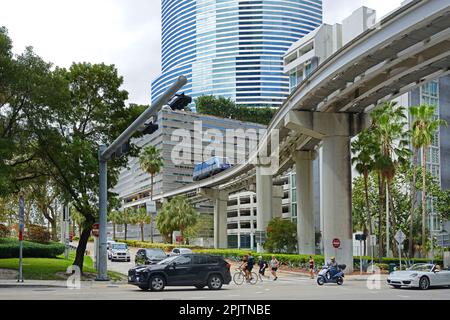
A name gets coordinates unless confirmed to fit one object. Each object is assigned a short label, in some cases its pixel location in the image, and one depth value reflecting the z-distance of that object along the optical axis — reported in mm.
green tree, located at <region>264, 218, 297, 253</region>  58781
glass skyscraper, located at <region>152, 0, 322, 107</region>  139625
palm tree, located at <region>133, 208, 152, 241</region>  111125
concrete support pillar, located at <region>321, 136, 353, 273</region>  42219
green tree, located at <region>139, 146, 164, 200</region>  105894
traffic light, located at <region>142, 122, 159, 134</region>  23392
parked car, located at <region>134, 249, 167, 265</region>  42172
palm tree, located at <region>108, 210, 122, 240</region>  118700
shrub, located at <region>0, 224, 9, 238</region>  55562
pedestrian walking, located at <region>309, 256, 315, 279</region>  38950
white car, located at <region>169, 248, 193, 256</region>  55612
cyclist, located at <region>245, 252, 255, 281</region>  32562
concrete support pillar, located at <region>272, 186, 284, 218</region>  99062
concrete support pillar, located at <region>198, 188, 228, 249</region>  96812
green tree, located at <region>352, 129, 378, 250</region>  50188
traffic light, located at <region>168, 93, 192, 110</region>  18875
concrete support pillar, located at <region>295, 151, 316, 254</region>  58062
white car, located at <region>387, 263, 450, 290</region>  27172
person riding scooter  31188
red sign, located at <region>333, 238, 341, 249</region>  40969
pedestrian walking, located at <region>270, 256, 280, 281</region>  36750
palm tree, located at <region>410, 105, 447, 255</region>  51094
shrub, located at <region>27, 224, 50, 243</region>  61312
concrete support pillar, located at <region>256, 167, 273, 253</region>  67169
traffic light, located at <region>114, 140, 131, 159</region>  27219
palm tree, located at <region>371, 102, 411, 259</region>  49375
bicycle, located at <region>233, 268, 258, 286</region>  32553
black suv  23812
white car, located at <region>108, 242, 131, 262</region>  57562
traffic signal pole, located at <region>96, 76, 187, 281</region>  28159
